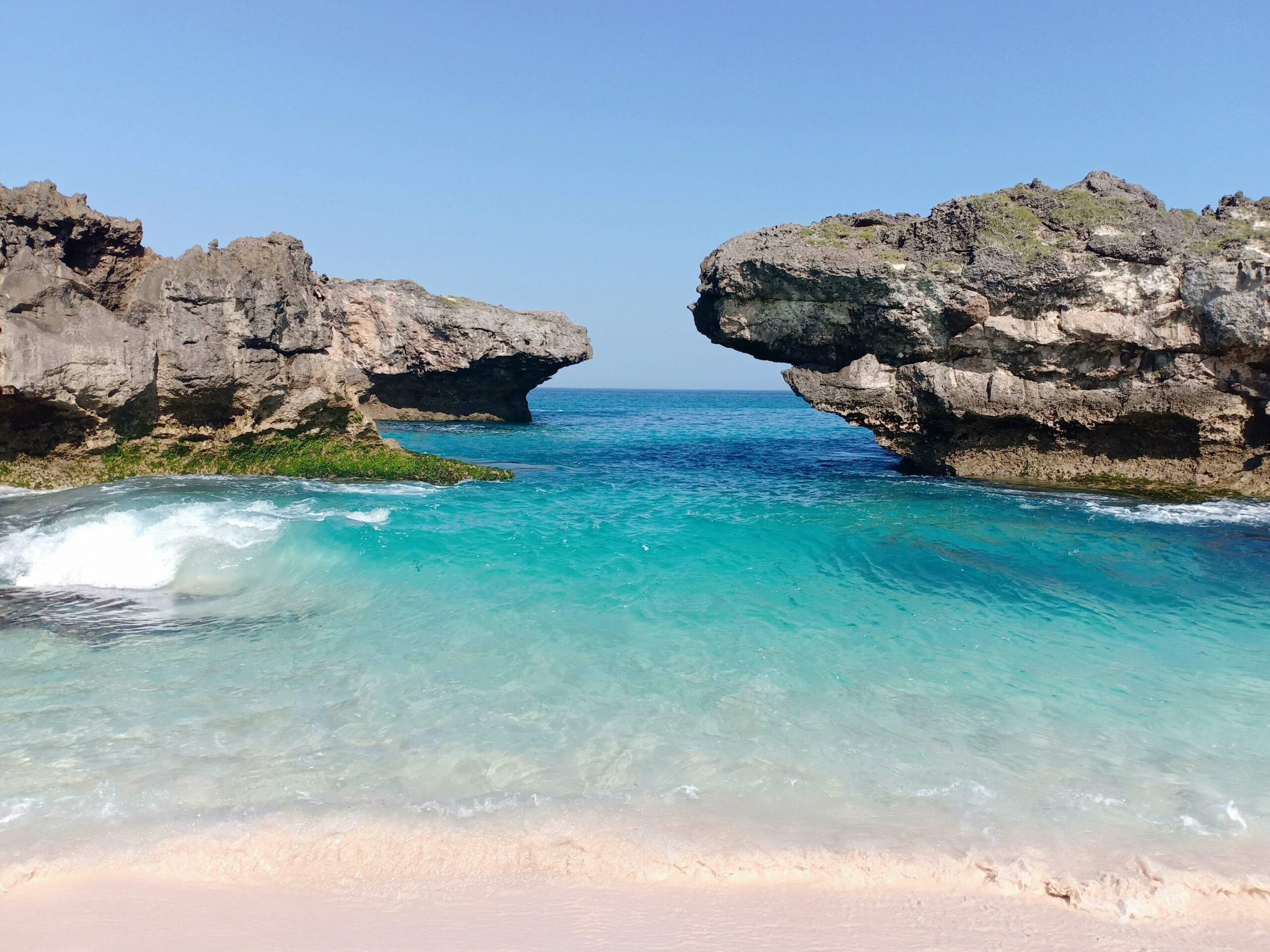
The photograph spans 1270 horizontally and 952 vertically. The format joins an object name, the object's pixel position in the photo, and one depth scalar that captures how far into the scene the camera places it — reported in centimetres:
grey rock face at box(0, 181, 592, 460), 1537
